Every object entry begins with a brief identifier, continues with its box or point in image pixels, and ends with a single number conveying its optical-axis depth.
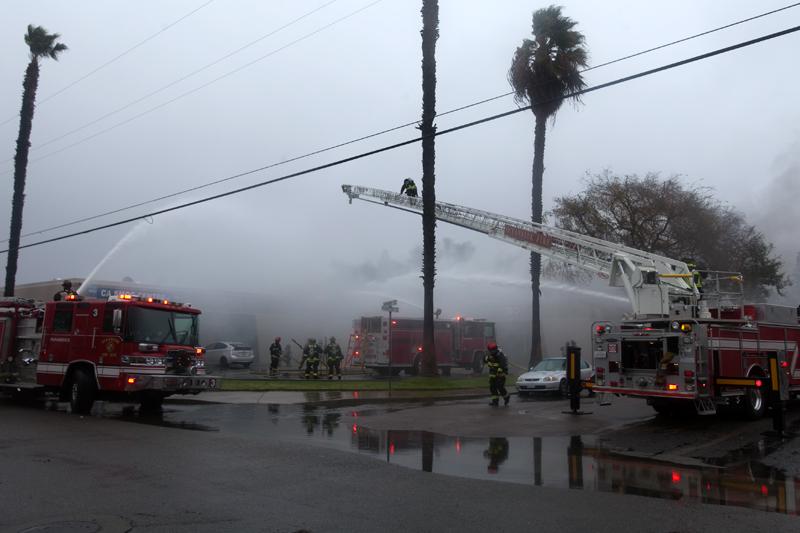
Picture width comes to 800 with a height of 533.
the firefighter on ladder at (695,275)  14.45
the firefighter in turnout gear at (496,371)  16.34
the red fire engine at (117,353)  13.44
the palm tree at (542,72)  24.16
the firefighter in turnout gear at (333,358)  24.79
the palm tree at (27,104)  29.39
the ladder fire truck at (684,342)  12.34
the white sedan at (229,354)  32.22
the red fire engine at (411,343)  27.31
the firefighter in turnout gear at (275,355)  25.78
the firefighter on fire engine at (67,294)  14.98
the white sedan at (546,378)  19.25
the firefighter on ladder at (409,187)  23.17
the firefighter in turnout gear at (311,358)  24.48
